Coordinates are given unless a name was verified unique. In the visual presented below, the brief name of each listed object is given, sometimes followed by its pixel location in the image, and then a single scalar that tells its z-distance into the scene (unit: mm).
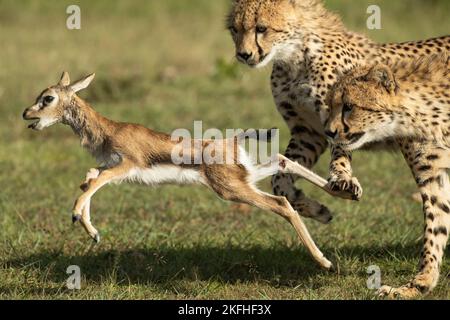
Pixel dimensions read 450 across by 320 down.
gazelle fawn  9937
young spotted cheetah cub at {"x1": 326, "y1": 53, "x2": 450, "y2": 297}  10172
